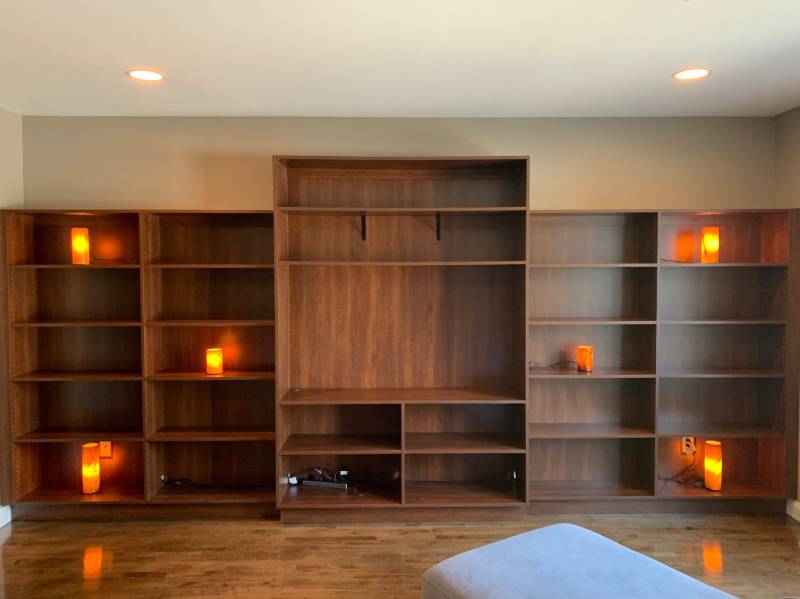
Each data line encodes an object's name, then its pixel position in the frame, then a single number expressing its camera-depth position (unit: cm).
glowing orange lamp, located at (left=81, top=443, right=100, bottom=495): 338
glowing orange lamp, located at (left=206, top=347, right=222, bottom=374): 338
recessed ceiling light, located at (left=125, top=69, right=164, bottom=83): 276
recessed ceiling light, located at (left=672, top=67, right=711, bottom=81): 275
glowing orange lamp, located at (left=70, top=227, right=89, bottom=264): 332
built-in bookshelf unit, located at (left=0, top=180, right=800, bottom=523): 342
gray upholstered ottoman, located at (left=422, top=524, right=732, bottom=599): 179
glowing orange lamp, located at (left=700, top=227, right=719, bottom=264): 338
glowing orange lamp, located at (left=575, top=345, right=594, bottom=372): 339
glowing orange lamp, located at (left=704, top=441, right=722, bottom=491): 342
